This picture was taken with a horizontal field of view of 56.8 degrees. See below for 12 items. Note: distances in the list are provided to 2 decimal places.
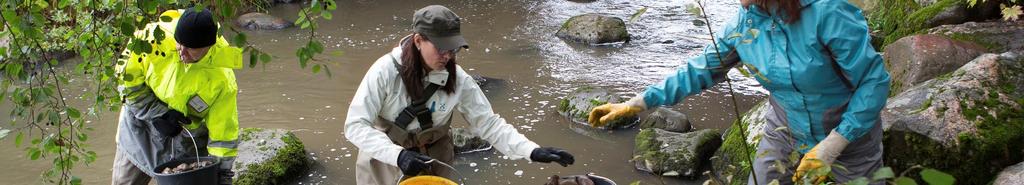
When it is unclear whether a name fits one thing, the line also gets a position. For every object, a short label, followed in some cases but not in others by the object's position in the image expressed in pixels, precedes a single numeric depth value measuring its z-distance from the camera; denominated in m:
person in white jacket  3.30
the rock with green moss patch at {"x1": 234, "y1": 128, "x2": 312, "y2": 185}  5.90
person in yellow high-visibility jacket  3.82
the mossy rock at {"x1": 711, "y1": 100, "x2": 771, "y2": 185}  5.35
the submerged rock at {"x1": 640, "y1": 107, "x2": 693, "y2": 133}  6.95
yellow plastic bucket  3.19
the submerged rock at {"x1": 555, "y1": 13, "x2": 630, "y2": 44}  10.48
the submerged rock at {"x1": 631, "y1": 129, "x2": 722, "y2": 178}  6.02
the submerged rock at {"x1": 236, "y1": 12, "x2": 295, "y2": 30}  11.20
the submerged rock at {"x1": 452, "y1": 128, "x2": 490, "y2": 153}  6.57
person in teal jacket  2.93
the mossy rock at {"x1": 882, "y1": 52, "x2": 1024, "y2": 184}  4.48
